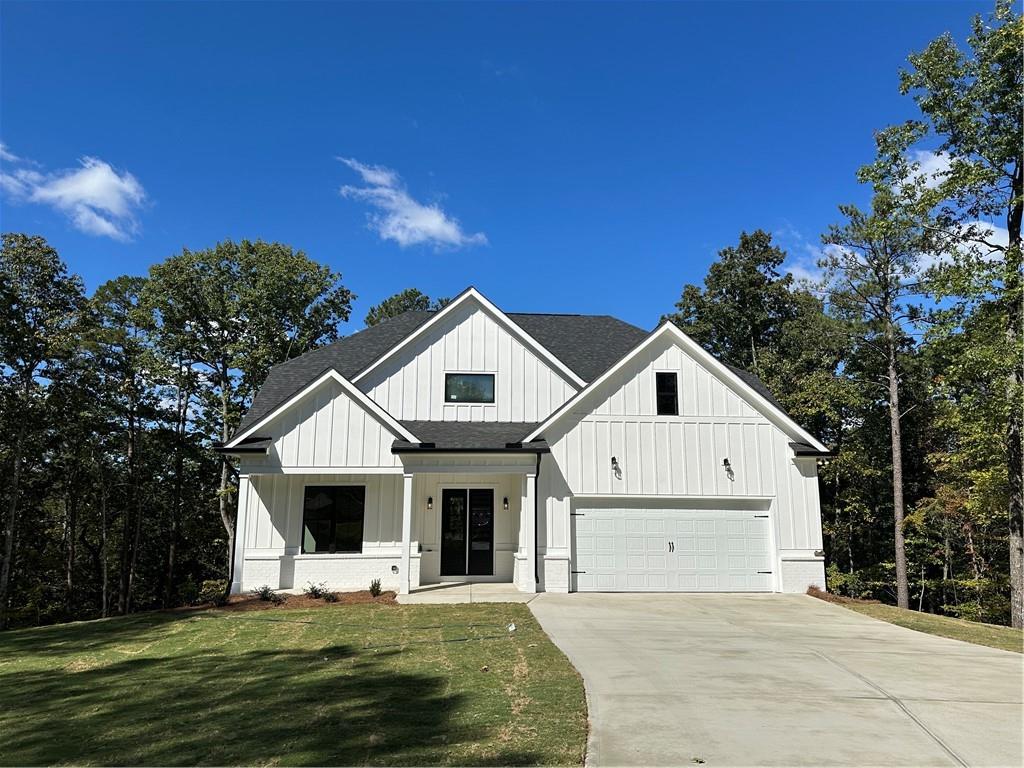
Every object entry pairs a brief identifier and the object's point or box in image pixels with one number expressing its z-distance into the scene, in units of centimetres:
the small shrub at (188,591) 2280
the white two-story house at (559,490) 1421
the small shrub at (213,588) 1828
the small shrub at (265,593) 1319
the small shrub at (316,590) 1338
